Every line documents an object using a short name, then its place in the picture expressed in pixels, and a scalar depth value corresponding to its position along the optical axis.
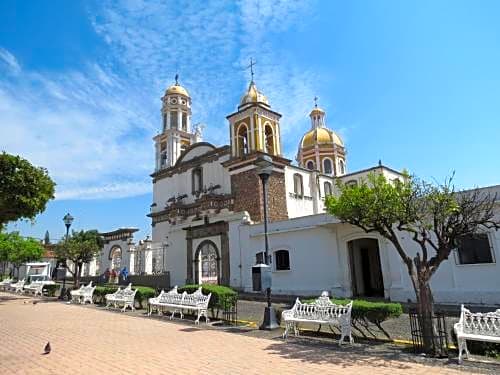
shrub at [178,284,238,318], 10.94
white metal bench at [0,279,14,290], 29.40
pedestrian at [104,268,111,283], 30.53
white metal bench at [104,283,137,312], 14.21
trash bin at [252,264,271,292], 10.34
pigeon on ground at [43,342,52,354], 6.77
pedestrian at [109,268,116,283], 29.70
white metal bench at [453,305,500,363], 6.04
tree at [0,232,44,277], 39.31
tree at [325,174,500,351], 7.10
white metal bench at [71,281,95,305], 17.27
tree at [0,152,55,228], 16.94
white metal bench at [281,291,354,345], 7.64
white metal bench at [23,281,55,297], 23.22
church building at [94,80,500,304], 14.68
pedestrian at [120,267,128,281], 28.27
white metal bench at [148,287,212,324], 10.87
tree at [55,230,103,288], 23.02
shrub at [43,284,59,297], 22.47
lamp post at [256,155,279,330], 9.53
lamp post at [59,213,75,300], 20.02
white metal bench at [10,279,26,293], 26.14
